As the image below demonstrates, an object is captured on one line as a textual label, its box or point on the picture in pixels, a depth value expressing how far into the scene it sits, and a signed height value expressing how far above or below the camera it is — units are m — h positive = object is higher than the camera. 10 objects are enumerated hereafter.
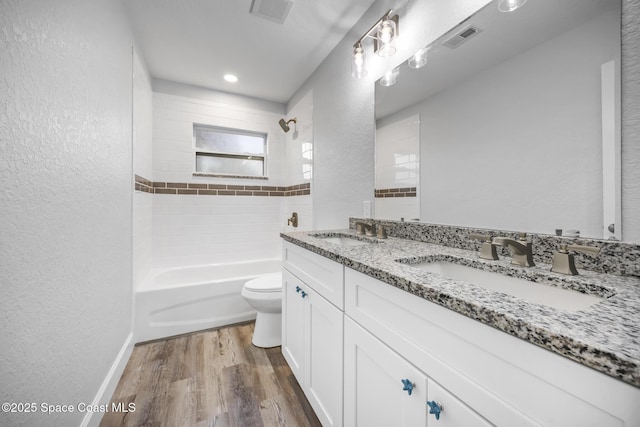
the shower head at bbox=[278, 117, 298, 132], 2.89 +1.03
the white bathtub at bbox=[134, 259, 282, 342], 2.03 -0.77
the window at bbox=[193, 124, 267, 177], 2.94 +0.77
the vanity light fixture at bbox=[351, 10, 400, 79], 1.45 +1.06
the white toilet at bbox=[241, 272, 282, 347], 1.88 -0.71
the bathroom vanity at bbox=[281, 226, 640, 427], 0.38 -0.27
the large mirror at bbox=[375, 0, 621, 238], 0.77 +0.35
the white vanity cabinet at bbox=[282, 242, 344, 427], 1.02 -0.54
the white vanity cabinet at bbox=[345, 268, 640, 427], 0.38 -0.32
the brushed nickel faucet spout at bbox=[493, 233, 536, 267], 0.80 -0.12
